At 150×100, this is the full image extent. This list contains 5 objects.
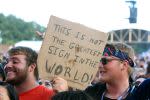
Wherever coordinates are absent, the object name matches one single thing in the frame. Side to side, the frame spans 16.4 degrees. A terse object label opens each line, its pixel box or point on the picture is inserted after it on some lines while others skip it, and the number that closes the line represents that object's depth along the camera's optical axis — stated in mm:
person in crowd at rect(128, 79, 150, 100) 3891
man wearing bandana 4465
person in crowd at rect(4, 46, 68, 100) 4496
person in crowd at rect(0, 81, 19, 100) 3531
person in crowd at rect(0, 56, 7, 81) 4859
